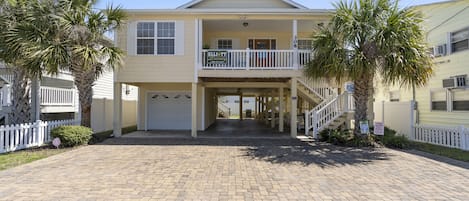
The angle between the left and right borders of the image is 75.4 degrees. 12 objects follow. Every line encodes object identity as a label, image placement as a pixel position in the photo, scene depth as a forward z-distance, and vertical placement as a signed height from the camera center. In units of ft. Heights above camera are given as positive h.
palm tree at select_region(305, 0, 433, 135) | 33.35 +6.73
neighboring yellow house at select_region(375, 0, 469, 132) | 42.37 +5.01
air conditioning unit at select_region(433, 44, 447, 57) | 46.33 +8.45
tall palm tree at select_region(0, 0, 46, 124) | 33.45 +5.38
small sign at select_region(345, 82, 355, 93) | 40.90 +2.48
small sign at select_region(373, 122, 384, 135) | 36.22 -2.80
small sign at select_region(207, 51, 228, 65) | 43.96 +6.89
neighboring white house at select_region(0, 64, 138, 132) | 43.55 +0.74
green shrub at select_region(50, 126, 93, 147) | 35.09 -3.57
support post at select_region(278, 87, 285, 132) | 55.57 -1.00
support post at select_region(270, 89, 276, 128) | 66.00 -1.67
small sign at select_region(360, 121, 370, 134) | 36.12 -2.66
